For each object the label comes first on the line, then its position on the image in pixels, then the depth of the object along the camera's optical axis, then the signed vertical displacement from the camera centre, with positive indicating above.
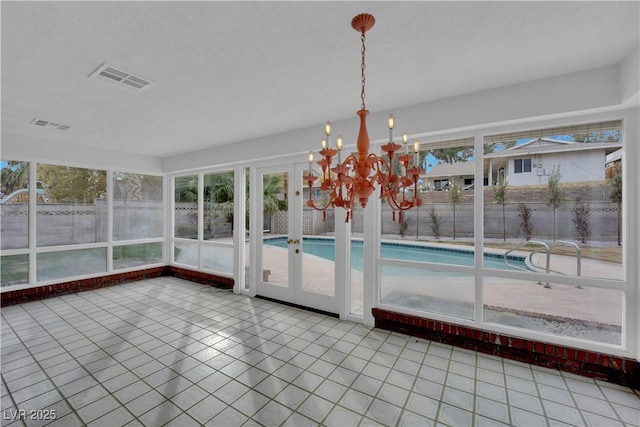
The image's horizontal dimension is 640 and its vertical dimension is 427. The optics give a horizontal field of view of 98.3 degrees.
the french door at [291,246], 3.97 -0.48
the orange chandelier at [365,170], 1.71 +0.29
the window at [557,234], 2.49 -0.19
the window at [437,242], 3.05 -0.33
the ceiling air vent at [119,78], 2.31 +1.21
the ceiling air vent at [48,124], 3.62 +1.22
